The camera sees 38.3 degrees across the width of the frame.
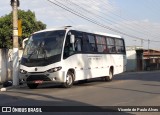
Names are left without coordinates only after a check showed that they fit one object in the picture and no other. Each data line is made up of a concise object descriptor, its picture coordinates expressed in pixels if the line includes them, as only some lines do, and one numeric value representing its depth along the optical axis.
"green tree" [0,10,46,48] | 29.24
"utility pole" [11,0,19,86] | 12.56
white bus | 10.79
